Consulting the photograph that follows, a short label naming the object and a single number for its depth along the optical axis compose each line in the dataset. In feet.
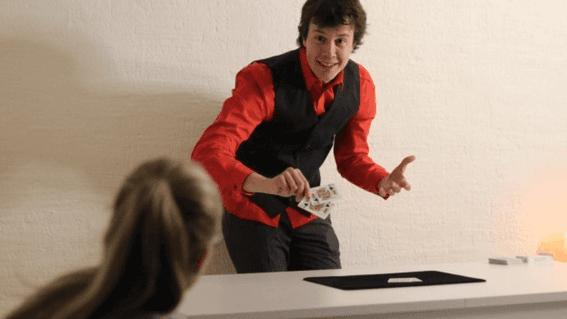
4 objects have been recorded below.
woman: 5.50
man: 10.77
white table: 8.40
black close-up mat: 9.17
